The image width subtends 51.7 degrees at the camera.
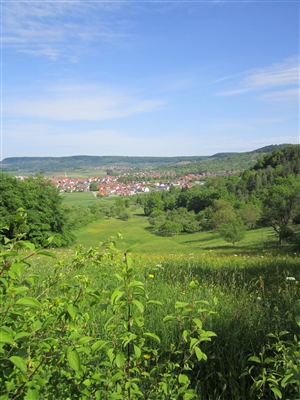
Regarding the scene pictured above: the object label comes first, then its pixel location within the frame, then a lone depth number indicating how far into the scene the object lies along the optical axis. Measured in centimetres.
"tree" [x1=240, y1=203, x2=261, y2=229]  6038
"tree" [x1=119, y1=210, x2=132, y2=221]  10194
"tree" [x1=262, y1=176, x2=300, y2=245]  3638
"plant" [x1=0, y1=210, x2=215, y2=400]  143
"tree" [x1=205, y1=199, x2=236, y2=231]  6378
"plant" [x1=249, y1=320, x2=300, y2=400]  169
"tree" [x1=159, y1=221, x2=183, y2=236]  7462
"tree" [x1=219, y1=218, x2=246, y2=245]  3853
